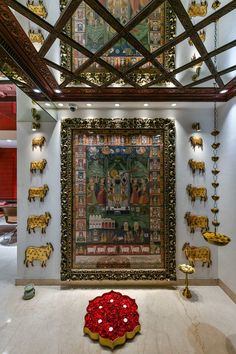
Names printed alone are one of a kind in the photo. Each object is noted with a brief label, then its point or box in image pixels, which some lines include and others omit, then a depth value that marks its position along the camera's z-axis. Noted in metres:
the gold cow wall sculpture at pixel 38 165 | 2.84
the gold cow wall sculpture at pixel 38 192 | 2.84
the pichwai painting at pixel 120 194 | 2.88
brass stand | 2.58
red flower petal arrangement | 1.86
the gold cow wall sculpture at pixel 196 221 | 2.85
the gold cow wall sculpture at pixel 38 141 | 2.84
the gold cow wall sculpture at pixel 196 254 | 2.84
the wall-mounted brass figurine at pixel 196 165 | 2.87
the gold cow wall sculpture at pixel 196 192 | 2.86
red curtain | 7.17
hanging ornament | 1.86
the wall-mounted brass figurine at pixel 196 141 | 2.85
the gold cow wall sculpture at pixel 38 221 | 2.84
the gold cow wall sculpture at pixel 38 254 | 2.82
